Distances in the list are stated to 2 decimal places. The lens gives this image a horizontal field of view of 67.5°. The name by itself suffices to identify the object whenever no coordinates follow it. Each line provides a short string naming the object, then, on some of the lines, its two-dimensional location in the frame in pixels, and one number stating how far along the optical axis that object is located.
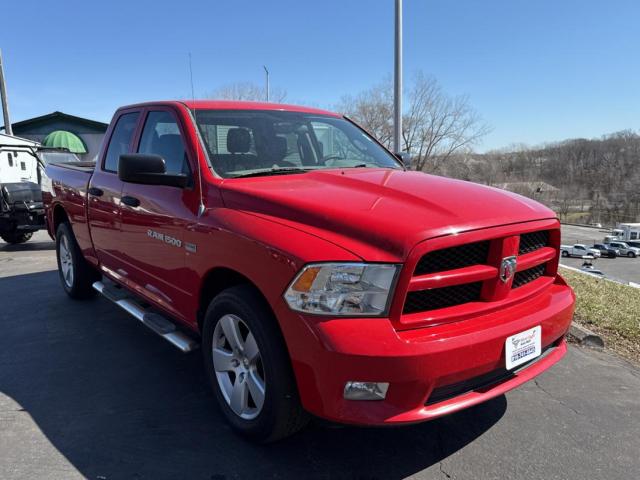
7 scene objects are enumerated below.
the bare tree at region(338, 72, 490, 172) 31.56
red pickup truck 2.07
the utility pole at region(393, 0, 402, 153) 8.75
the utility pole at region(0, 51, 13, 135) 20.55
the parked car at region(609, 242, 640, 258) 47.00
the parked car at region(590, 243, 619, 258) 45.78
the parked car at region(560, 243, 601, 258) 41.62
